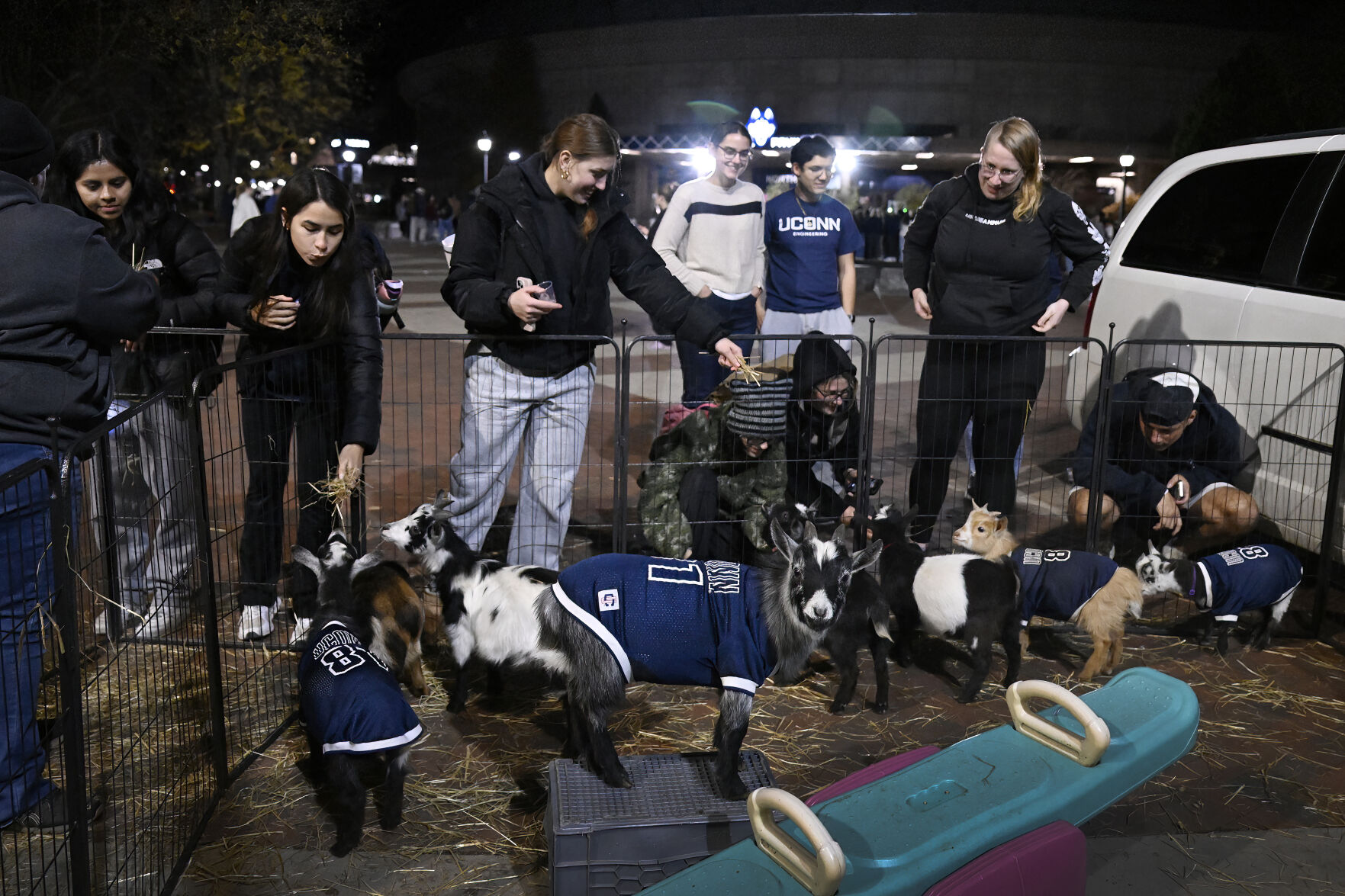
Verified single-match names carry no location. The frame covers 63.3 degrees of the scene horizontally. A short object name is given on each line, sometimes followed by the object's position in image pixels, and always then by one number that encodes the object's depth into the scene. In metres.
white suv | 5.23
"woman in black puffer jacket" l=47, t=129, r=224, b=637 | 3.93
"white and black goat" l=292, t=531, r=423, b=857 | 3.19
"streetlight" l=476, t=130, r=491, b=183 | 33.85
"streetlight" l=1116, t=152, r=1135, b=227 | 31.83
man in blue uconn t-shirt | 6.78
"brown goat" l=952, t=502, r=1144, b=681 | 4.48
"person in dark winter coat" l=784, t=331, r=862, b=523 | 5.08
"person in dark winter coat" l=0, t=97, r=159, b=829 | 2.95
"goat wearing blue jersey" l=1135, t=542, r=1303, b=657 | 4.74
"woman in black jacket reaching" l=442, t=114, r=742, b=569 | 4.34
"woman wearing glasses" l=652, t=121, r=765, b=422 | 6.80
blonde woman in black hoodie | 5.24
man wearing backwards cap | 5.22
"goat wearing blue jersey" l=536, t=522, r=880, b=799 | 3.32
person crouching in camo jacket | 5.06
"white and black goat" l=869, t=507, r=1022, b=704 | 4.37
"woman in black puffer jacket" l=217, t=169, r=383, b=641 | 4.13
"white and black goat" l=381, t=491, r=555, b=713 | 3.99
